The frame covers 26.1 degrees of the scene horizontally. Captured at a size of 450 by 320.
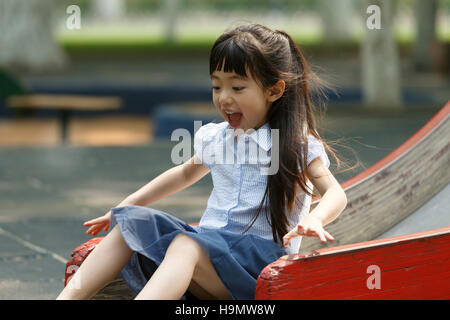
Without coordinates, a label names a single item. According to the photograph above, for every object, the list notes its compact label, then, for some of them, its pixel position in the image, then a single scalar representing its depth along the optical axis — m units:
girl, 3.01
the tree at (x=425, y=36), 18.16
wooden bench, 11.48
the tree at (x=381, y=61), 11.39
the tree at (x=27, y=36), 20.28
